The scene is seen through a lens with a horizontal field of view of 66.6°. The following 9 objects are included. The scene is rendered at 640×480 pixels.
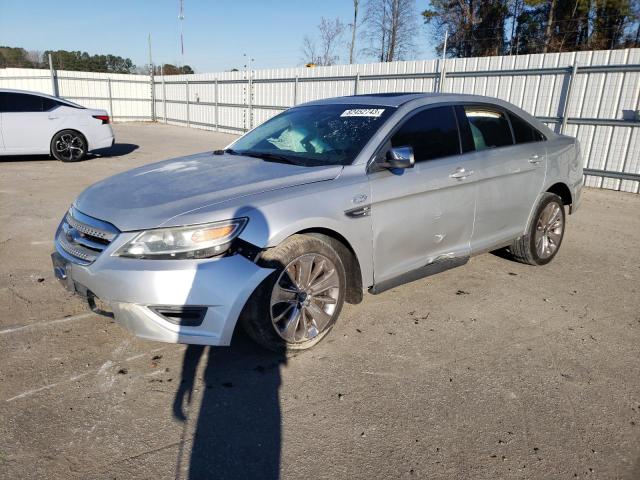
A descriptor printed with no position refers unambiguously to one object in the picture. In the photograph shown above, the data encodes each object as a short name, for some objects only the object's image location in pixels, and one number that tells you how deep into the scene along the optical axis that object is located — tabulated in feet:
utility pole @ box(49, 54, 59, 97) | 83.23
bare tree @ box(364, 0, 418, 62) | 124.57
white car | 35.67
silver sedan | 9.05
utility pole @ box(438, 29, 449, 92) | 40.37
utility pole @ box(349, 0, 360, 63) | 131.27
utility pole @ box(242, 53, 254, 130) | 64.69
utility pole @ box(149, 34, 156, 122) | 91.57
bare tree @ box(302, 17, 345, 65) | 125.63
